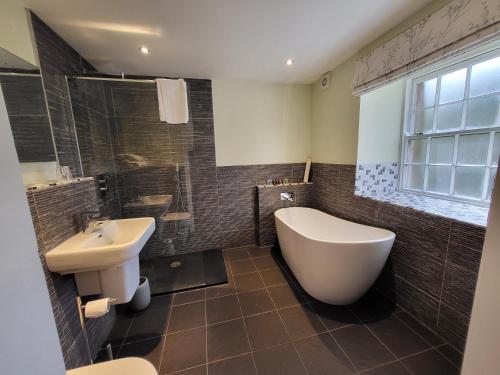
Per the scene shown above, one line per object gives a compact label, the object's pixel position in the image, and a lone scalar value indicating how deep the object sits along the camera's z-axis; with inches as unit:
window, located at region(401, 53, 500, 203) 56.9
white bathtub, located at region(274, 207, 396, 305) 59.7
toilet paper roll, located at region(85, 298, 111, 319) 43.7
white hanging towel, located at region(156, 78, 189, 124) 74.9
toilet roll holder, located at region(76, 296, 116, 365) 47.1
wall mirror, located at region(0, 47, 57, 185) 44.8
